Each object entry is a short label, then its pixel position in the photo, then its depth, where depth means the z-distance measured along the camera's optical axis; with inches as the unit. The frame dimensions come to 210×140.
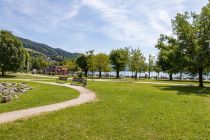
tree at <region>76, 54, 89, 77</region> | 1894.7
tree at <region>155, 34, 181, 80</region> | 775.8
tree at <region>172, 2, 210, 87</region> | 744.4
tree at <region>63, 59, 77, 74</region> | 2054.7
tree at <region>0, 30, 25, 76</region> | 1205.1
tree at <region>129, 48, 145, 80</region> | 1266.2
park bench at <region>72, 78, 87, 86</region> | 807.4
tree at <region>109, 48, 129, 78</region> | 1609.7
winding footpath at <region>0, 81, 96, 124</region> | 270.4
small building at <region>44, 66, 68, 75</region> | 2566.3
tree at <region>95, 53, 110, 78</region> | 1296.4
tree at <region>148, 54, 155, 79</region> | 1708.3
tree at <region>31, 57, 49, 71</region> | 2929.1
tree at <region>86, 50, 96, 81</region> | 1226.2
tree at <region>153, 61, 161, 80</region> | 1487.9
